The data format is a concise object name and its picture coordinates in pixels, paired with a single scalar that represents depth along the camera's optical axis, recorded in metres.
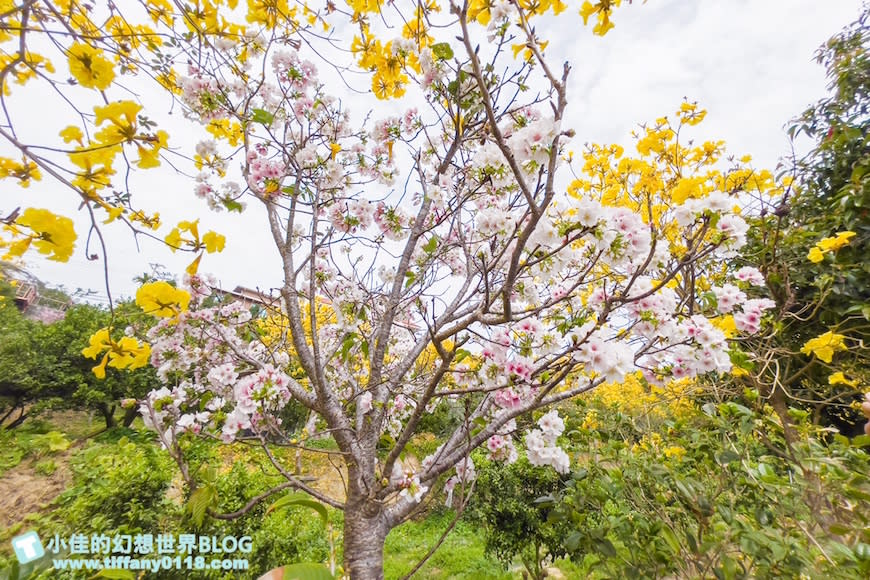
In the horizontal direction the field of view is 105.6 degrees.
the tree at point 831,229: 2.16
